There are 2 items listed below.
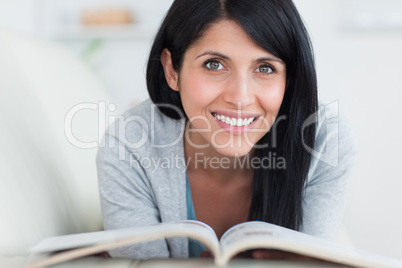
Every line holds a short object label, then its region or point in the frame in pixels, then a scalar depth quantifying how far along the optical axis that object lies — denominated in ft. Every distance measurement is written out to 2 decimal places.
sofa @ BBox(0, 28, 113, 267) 4.07
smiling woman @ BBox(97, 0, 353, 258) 4.21
